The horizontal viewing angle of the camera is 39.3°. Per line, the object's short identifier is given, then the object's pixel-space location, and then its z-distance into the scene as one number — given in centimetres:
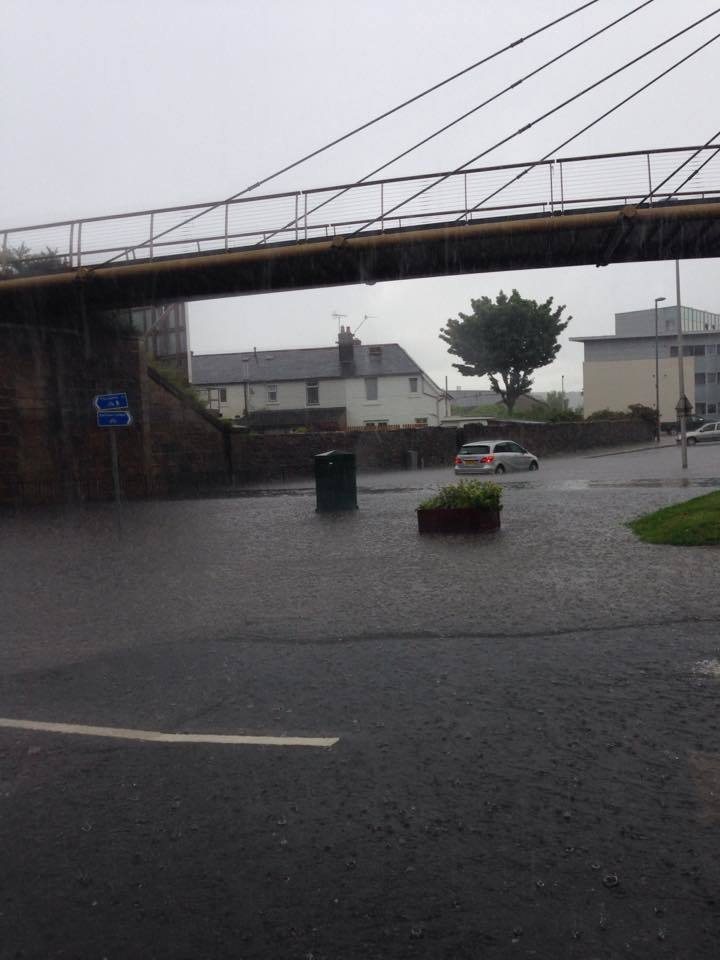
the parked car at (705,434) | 6769
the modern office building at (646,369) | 9900
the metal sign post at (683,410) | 3650
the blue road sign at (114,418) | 1962
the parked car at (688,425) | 8762
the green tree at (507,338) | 7488
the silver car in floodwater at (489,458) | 4012
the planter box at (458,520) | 1756
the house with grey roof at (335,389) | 6925
